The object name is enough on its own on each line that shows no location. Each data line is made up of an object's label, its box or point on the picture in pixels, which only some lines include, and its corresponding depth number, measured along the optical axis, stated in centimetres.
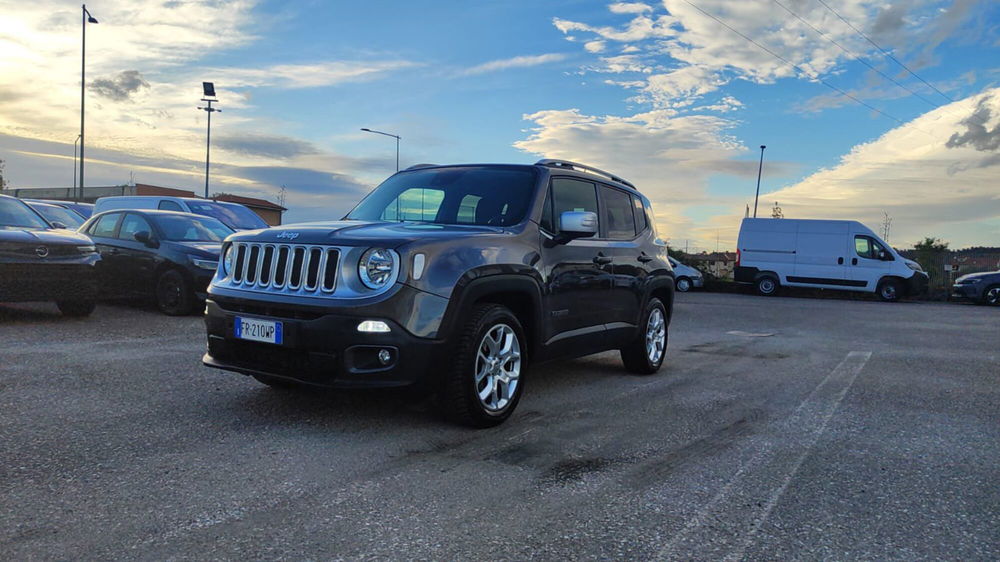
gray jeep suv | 422
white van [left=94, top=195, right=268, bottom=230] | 1485
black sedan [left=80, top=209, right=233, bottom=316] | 993
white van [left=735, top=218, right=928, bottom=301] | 2250
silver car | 2576
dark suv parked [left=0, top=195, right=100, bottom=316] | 839
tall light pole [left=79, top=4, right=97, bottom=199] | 3359
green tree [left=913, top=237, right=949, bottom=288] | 2762
